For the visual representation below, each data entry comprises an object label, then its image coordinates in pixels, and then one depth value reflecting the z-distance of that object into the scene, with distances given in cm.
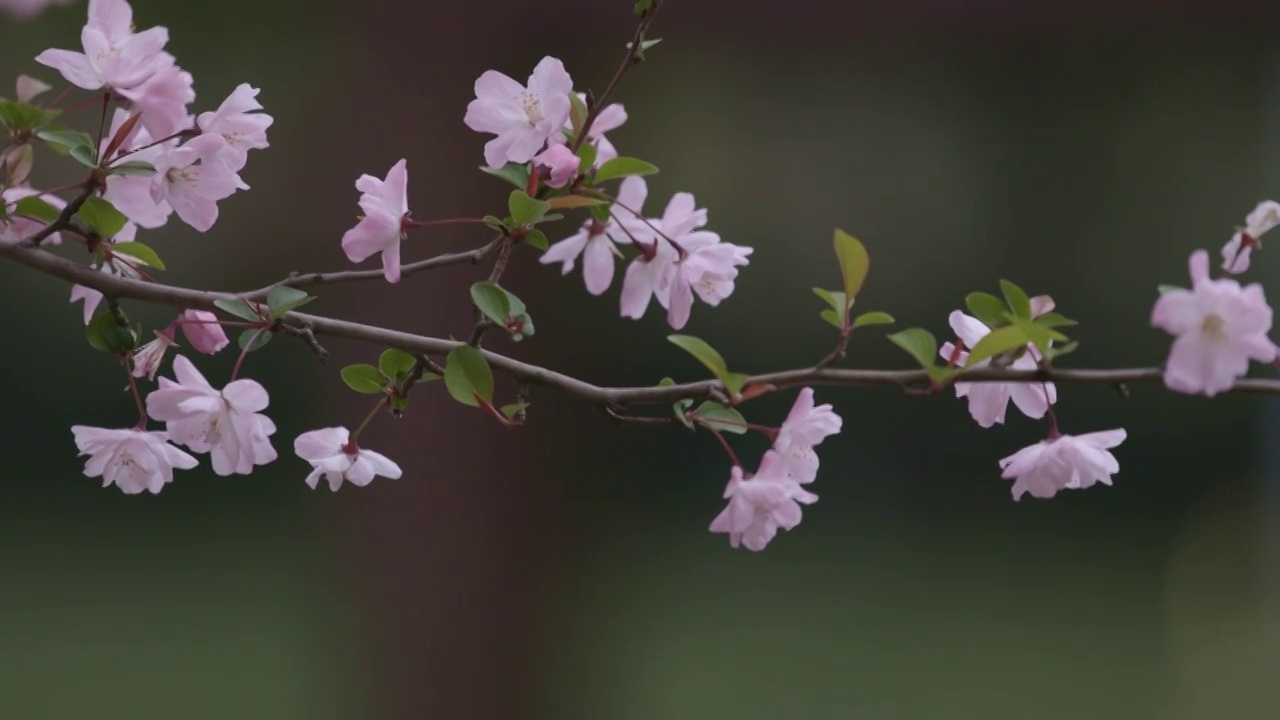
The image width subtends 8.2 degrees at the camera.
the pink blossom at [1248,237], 290
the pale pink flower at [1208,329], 284
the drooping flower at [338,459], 297
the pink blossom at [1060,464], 296
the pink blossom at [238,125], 296
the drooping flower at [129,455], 297
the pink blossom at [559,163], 296
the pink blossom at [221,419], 295
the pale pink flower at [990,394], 294
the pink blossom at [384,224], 297
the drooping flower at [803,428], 295
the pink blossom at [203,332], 295
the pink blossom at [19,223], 299
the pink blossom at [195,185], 297
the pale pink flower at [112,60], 295
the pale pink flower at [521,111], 297
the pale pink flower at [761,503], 294
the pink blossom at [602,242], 305
